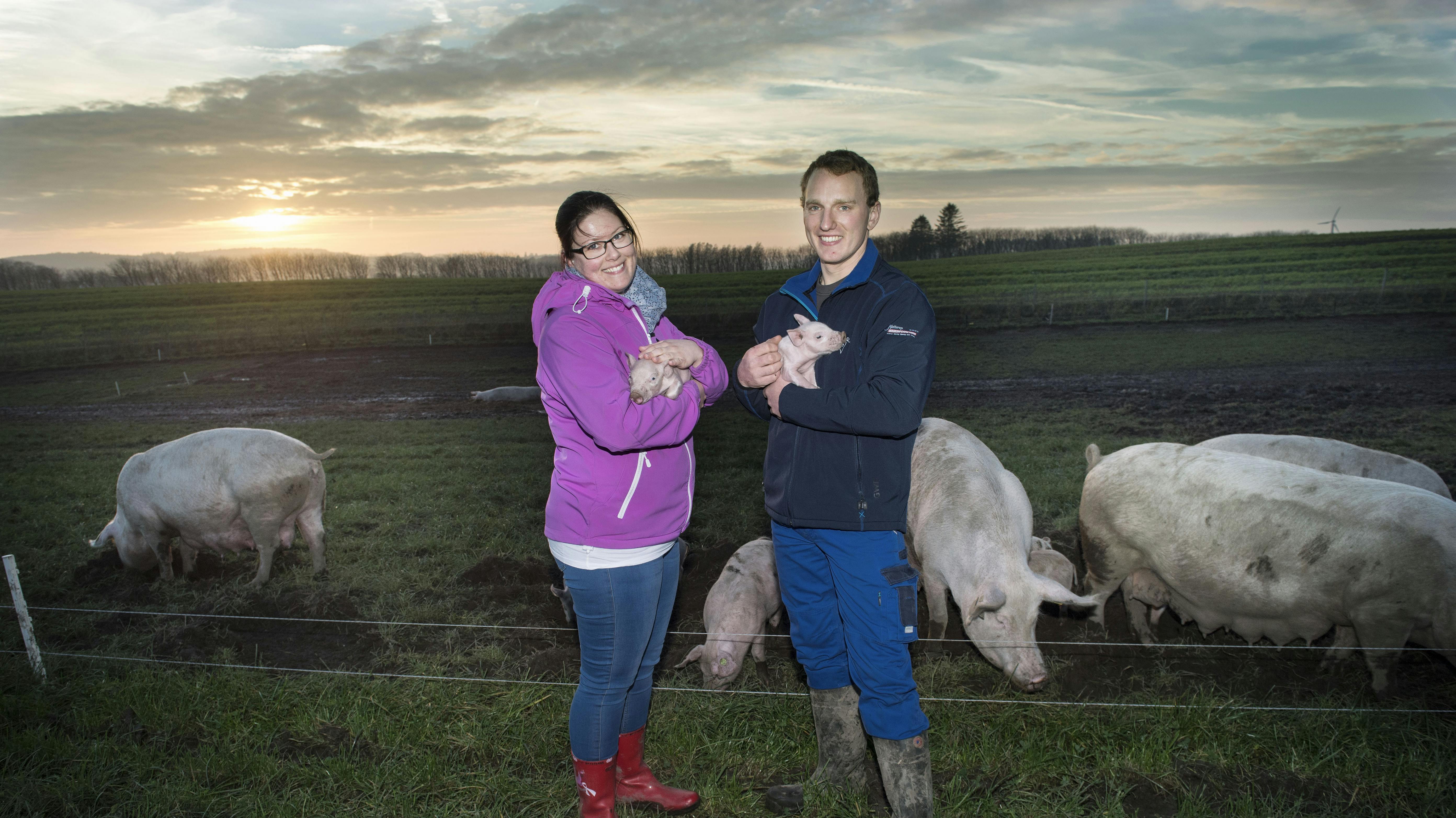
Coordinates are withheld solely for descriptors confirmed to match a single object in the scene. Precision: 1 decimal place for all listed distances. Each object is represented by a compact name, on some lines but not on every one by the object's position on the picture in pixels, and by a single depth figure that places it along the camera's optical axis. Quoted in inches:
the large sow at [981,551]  155.4
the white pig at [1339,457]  211.8
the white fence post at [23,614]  165.2
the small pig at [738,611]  176.9
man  98.5
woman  93.0
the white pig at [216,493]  248.7
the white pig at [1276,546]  152.9
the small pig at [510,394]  601.0
